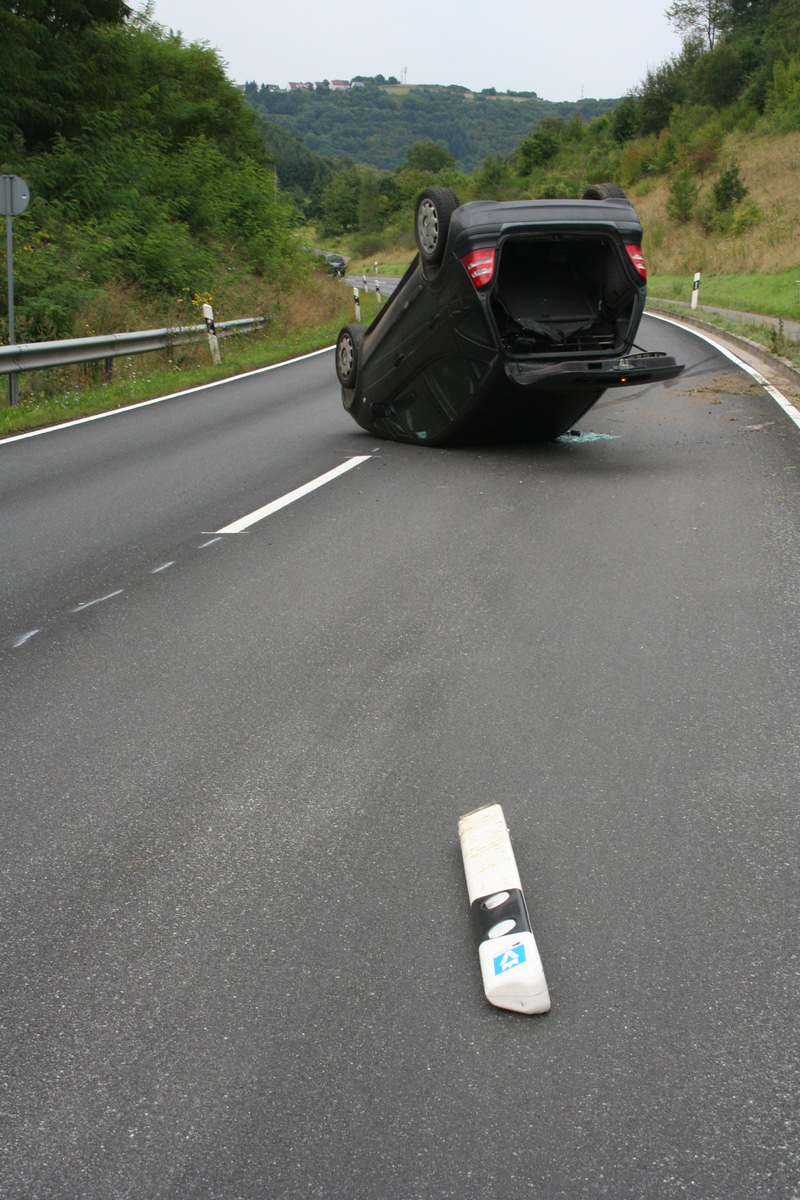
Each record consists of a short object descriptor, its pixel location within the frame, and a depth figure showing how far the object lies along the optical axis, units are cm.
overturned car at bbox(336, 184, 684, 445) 878
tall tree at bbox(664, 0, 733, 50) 8812
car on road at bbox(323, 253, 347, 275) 5503
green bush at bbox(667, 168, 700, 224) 5206
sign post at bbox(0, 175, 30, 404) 1395
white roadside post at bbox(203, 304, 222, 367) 2008
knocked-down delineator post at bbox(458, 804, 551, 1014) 260
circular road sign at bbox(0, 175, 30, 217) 1395
